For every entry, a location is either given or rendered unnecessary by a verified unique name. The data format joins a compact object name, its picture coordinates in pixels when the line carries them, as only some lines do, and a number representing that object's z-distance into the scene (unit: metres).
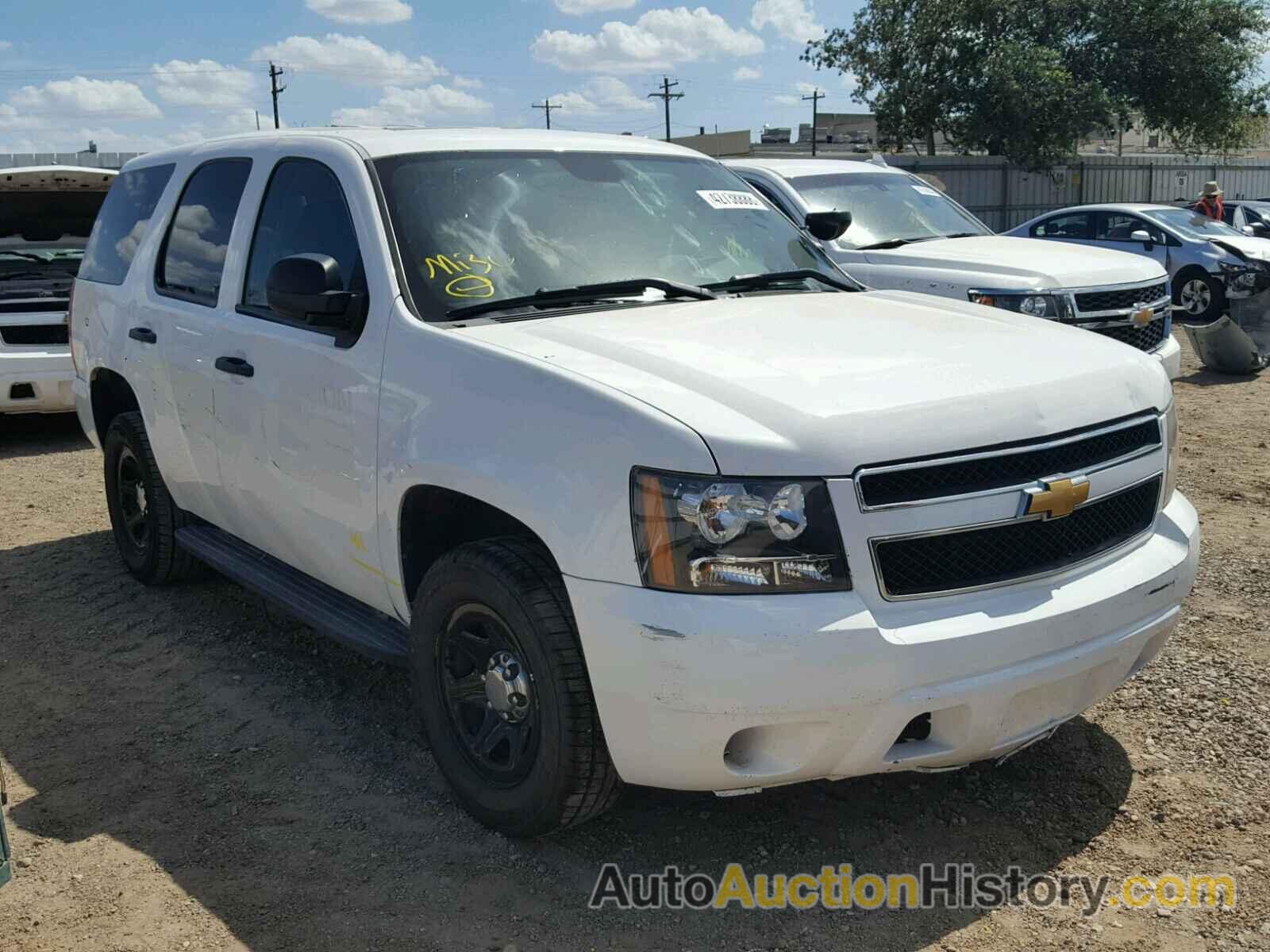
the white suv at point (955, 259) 8.18
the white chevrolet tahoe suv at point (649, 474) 2.80
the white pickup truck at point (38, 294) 9.09
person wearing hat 18.53
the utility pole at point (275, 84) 57.84
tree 30.94
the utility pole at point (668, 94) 71.31
